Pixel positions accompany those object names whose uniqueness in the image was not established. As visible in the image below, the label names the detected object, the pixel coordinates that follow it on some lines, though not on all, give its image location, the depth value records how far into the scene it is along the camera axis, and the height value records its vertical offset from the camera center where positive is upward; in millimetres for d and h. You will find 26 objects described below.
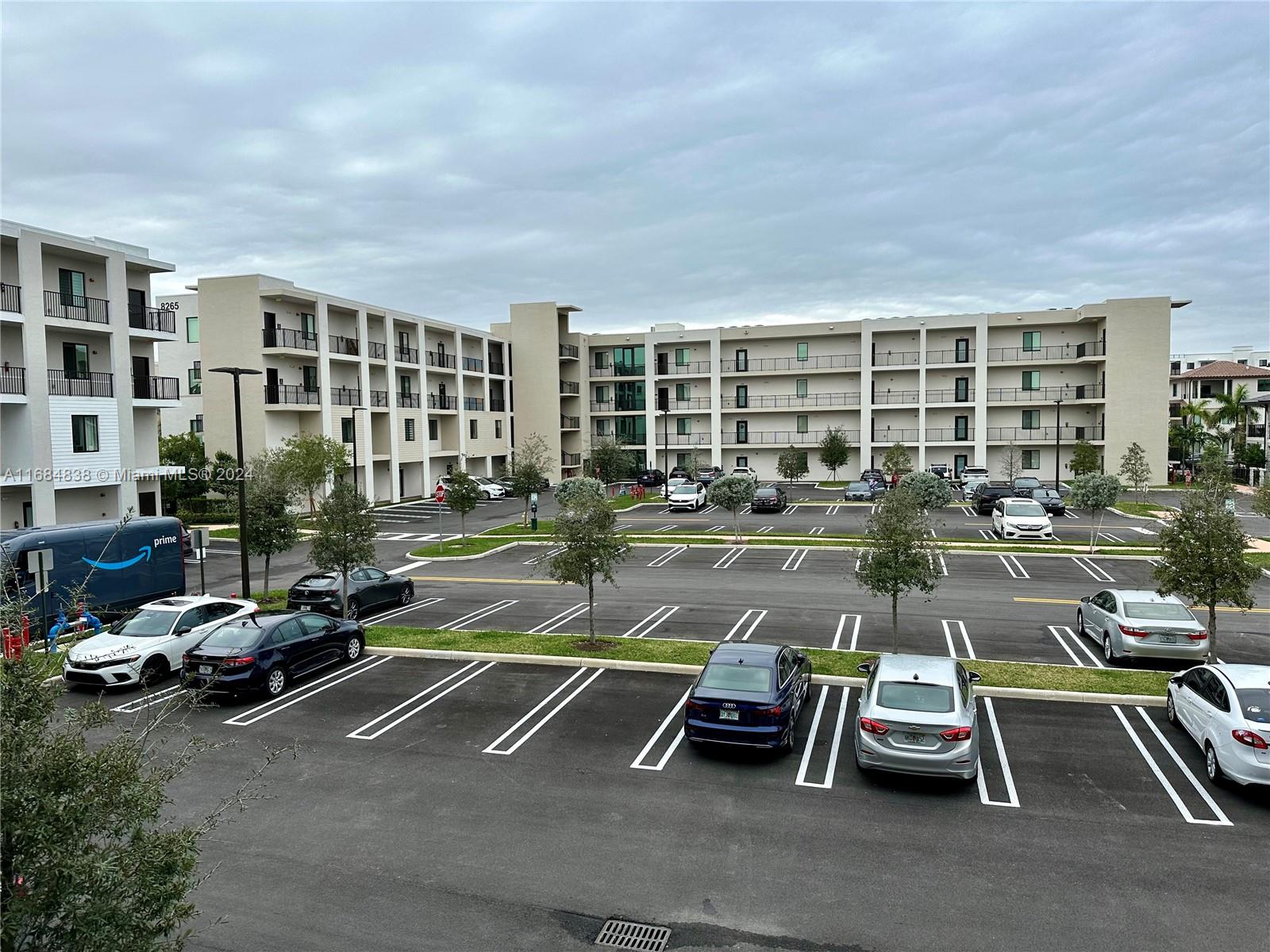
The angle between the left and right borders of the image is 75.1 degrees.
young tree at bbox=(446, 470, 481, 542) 34750 -2824
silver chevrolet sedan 10383 -3858
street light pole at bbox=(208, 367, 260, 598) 21359 -2105
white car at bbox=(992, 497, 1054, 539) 34219 -4117
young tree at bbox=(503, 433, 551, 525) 39750 -2513
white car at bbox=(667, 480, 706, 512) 46969 -4127
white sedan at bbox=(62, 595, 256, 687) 15398 -4146
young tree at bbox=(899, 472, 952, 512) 39281 -3184
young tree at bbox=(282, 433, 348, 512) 40938 -1599
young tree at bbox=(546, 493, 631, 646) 17672 -2491
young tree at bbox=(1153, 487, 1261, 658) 14555 -2461
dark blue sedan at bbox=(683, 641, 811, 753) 11406 -3903
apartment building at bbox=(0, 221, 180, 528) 30656 +2012
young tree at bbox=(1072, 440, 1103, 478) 53781 -2504
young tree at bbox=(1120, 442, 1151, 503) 40562 -2340
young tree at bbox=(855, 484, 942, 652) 15898 -2531
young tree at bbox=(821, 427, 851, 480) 61562 -1960
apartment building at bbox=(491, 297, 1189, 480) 58781 +2940
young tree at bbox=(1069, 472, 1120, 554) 32406 -2768
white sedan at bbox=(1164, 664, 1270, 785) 10008 -3877
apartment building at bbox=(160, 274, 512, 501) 46938 +3176
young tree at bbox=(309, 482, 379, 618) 20359 -2660
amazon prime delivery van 19734 -3390
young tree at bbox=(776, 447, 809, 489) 58312 -2878
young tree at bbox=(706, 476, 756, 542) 35875 -2976
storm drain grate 7441 -4672
